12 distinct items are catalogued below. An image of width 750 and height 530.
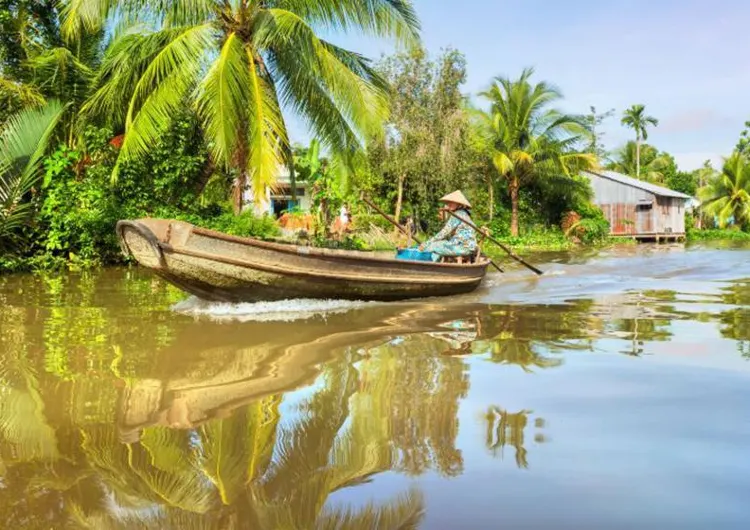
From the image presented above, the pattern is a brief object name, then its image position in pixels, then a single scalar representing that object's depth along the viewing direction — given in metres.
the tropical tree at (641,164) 42.28
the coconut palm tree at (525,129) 24.62
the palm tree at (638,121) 43.84
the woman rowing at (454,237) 9.68
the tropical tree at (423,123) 20.95
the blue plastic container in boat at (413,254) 9.68
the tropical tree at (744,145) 42.91
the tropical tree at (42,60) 12.31
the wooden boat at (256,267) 7.01
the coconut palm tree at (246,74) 10.10
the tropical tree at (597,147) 35.51
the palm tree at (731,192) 35.91
